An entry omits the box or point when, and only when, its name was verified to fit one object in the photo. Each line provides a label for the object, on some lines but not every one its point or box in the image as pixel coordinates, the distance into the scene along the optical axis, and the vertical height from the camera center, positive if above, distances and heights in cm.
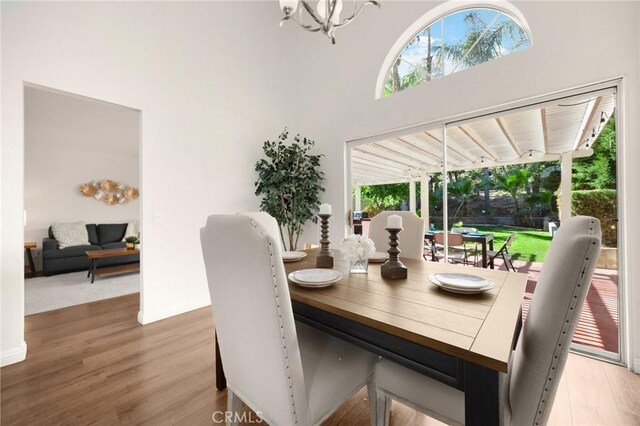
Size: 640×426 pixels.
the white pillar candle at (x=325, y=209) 151 +3
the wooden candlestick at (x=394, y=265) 129 -27
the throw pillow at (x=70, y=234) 464 -33
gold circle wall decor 539 +53
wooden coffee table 390 -82
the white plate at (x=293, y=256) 179 -30
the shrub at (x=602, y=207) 196 +3
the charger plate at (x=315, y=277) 116 -30
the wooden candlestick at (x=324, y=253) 153 -24
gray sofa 428 -71
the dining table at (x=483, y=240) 273 -30
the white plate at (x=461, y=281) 106 -30
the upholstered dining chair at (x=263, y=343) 82 -45
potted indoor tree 345 +40
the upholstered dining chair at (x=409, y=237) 198 -20
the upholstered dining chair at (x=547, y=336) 66 -35
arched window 245 +174
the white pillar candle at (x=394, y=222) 127 -5
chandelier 169 +135
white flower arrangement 130 -17
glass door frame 183 +14
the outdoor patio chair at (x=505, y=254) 263 -45
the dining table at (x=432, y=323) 68 -35
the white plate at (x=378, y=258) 171 -30
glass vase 140 -29
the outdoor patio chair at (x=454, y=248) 279 -40
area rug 308 -101
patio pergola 216 +70
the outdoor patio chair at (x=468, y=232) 278 -22
